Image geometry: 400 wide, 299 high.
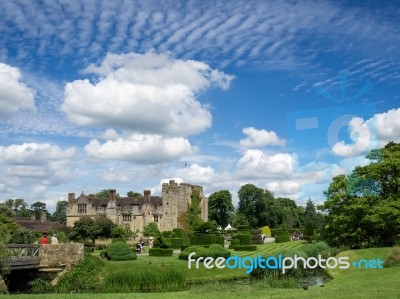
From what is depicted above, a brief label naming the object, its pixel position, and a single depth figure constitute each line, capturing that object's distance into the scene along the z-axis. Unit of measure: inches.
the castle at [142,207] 2487.7
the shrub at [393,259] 825.4
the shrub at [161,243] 1323.8
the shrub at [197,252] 1141.1
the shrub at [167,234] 1910.7
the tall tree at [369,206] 1047.0
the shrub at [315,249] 1194.1
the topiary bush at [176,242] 1672.0
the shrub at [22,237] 1278.3
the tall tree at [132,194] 4082.2
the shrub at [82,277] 901.2
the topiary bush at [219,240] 1639.8
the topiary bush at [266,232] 2549.2
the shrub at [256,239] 1889.8
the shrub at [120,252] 1132.6
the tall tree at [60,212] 4982.8
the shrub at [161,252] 1283.2
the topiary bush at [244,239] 1686.8
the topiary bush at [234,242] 1588.0
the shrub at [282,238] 2001.7
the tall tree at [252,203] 3257.9
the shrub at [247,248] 1493.4
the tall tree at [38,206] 5428.2
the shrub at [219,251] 1169.4
